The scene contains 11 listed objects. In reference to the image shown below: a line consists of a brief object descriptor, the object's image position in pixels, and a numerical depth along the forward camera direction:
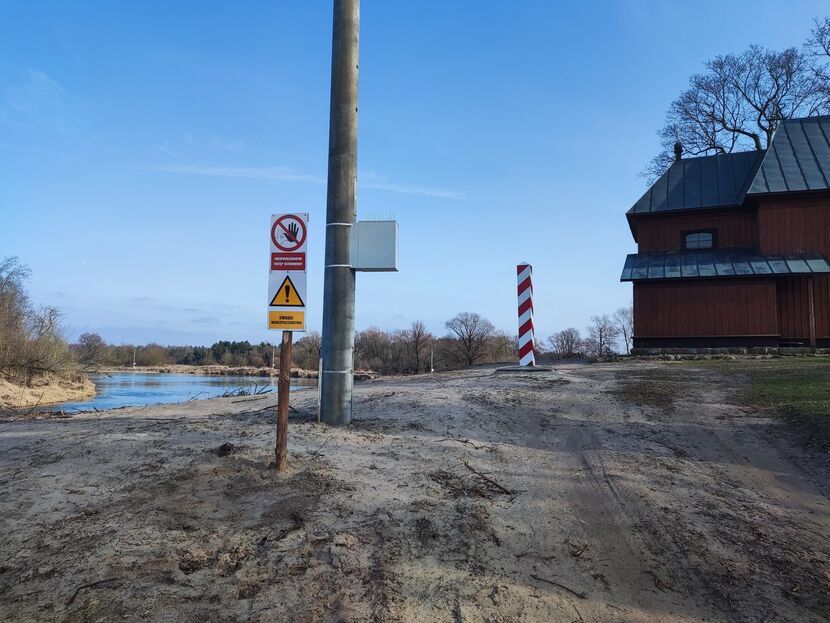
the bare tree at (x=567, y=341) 77.69
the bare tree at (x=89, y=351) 30.59
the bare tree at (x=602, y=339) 79.71
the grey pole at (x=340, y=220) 7.23
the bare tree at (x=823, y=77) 30.84
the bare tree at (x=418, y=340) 65.04
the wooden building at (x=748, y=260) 20.97
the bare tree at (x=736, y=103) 34.44
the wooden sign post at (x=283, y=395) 5.30
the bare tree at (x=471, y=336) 61.50
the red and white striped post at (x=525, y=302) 13.31
